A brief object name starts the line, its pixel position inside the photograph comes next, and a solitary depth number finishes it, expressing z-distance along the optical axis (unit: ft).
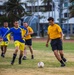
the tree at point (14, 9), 227.61
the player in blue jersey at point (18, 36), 47.91
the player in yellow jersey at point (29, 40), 58.49
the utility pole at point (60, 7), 184.14
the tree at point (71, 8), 184.67
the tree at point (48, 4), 250.12
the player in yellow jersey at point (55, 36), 45.06
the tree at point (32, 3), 250.16
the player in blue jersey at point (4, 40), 62.39
